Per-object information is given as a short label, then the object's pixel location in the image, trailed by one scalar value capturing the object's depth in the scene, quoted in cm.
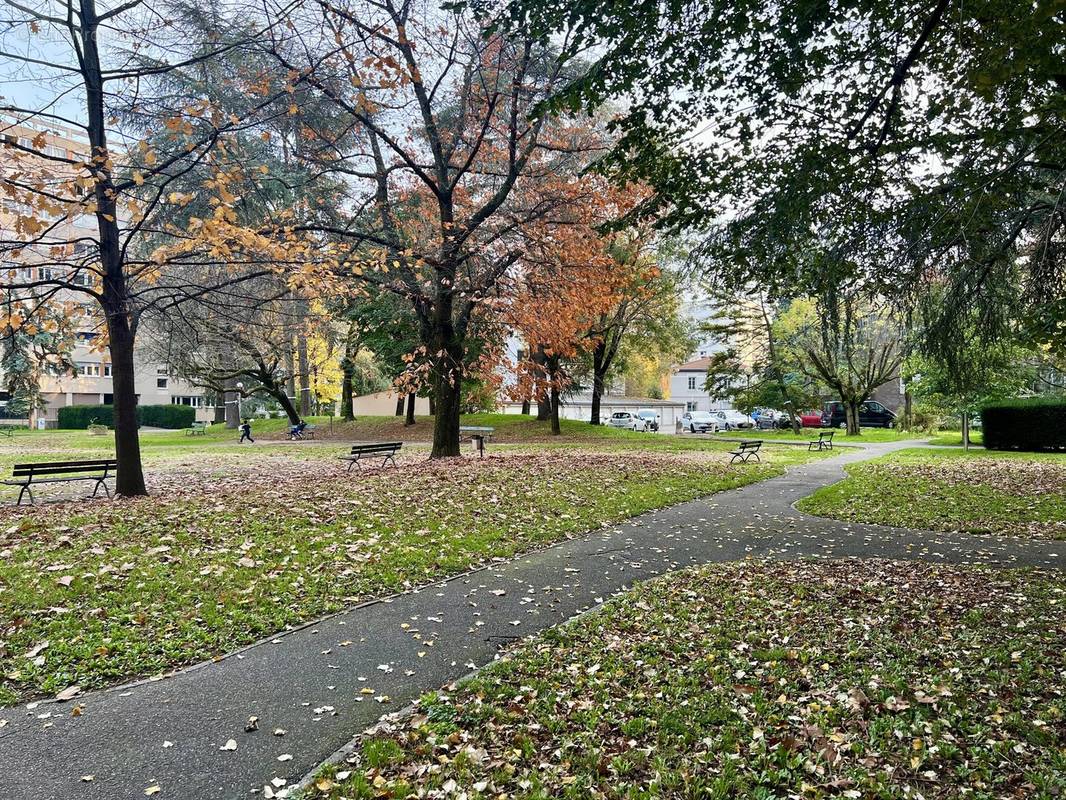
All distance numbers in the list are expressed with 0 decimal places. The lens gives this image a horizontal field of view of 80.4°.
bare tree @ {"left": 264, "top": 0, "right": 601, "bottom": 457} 1291
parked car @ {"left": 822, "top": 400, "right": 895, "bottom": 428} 4222
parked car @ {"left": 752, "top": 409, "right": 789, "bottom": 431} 4275
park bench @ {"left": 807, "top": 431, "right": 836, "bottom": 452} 2373
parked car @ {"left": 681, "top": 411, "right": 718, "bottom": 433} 4162
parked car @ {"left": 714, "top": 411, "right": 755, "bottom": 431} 4362
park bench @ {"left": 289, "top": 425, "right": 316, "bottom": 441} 3094
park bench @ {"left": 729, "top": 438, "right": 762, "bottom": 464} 1814
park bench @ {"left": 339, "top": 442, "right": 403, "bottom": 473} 1501
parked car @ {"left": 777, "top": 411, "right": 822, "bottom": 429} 4269
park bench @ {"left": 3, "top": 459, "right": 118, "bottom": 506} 1057
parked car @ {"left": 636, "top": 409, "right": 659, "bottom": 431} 4306
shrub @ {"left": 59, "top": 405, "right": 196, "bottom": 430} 4491
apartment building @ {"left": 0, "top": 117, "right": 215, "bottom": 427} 4172
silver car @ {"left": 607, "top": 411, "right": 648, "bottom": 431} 4100
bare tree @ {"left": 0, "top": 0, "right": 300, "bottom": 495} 730
